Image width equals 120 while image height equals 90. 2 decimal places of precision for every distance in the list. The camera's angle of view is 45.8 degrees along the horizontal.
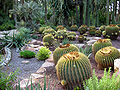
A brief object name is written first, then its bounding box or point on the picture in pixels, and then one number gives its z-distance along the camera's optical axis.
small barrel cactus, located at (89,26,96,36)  10.62
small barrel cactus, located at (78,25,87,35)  11.41
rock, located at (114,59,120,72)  3.39
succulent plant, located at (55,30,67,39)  8.70
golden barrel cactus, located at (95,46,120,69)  3.92
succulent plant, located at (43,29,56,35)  9.38
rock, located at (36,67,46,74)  4.03
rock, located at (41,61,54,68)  4.52
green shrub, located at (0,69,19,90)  2.94
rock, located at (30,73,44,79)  3.69
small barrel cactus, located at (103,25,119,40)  8.94
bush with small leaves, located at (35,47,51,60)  5.27
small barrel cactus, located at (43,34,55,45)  7.59
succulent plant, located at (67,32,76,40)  8.93
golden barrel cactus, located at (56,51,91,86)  2.81
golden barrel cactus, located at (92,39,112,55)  5.00
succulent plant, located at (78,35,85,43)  8.70
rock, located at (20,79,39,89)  3.26
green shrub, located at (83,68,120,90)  1.94
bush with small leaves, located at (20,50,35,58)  5.61
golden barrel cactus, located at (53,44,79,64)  3.93
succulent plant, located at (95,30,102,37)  10.21
